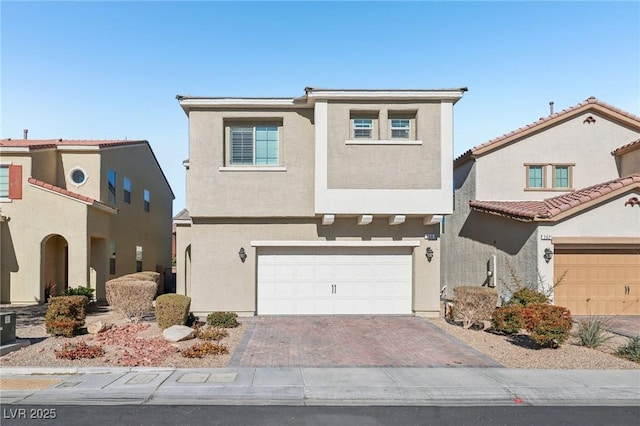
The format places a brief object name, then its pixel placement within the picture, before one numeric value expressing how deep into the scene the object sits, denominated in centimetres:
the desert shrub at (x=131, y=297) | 1259
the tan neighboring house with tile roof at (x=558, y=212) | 1475
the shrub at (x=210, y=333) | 1124
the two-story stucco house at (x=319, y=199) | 1416
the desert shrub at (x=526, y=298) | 1358
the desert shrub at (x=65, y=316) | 1133
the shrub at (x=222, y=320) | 1278
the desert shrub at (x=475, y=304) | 1284
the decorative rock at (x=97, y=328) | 1177
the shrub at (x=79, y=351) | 957
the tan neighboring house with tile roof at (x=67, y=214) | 1733
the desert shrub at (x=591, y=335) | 1102
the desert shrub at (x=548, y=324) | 1049
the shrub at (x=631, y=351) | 997
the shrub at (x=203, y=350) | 974
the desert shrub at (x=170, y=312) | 1209
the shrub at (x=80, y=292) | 1586
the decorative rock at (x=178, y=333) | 1091
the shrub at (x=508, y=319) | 1145
